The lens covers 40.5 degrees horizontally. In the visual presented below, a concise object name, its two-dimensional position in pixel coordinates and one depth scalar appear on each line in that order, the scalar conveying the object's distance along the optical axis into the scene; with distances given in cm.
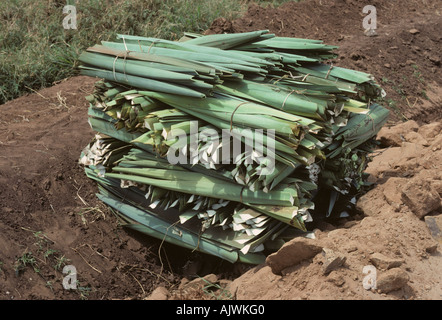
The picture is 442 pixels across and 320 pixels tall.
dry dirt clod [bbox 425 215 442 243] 353
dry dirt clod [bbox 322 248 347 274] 303
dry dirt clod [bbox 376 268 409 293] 296
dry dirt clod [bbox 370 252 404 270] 307
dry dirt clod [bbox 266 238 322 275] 313
